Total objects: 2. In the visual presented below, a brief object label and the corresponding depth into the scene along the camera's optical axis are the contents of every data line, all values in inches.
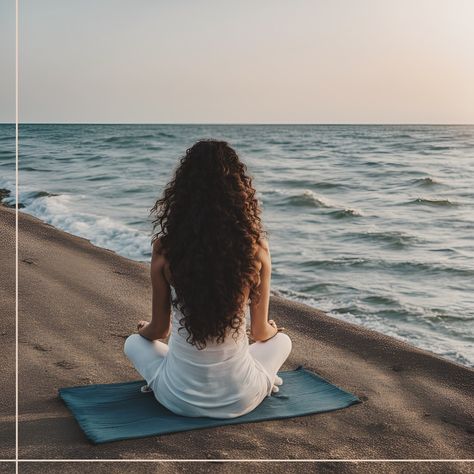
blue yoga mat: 93.9
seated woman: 94.8
